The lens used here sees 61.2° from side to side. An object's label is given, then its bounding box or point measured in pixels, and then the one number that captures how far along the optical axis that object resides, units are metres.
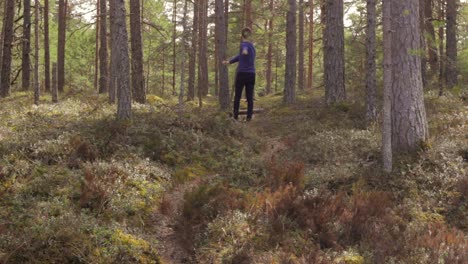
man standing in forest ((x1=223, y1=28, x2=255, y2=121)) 11.77
